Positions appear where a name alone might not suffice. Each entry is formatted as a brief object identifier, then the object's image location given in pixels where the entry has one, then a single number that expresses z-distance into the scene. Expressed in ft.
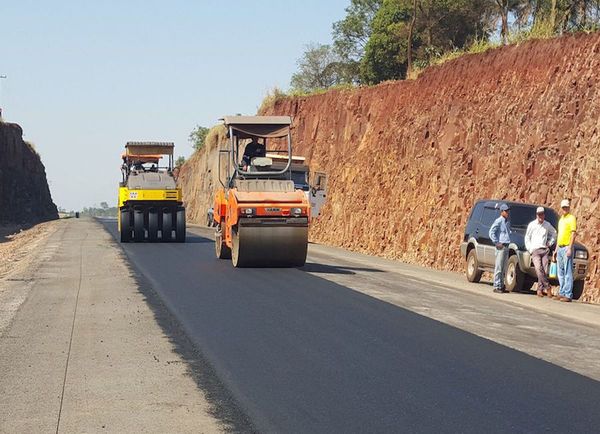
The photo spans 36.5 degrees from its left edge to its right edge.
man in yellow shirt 62.85
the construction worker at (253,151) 78.46
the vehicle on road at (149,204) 114.01
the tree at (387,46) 173.47
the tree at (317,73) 247.29
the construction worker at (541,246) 64.76
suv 66.23
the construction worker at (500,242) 67.56
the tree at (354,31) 218.59
